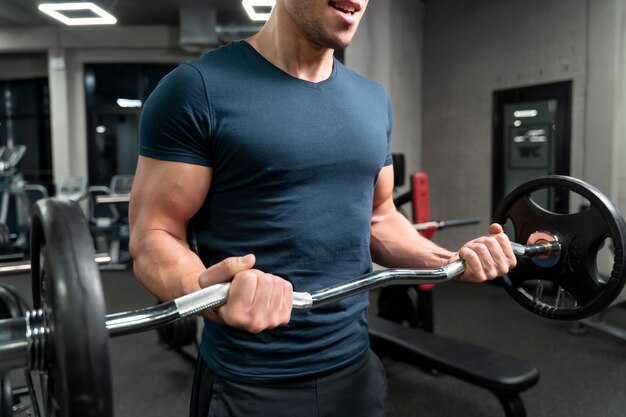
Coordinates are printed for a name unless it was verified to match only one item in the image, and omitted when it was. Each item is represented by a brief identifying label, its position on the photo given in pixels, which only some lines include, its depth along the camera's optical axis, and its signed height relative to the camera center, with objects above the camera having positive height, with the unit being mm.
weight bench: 2004 -832
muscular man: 836 -59
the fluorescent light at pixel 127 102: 7695 +944
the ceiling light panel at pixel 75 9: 5387 +1680
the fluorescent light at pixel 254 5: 5203 +1647
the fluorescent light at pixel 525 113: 4656 +450
